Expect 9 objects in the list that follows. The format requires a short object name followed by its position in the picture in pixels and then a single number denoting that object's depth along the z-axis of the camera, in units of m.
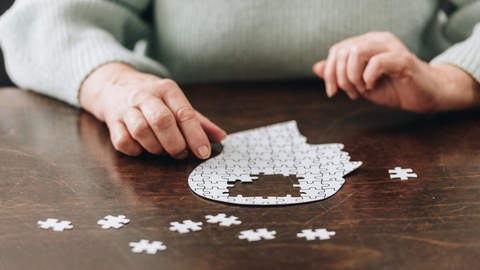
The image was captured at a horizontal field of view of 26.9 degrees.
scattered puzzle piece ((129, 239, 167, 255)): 0.77
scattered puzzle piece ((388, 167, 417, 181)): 0.93
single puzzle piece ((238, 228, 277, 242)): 0.79
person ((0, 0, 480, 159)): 1.03
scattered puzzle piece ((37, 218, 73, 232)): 0.81
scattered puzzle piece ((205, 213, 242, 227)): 0.82
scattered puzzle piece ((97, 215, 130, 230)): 0.82
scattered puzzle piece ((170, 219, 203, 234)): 0.81
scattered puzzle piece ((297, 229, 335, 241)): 0.79
